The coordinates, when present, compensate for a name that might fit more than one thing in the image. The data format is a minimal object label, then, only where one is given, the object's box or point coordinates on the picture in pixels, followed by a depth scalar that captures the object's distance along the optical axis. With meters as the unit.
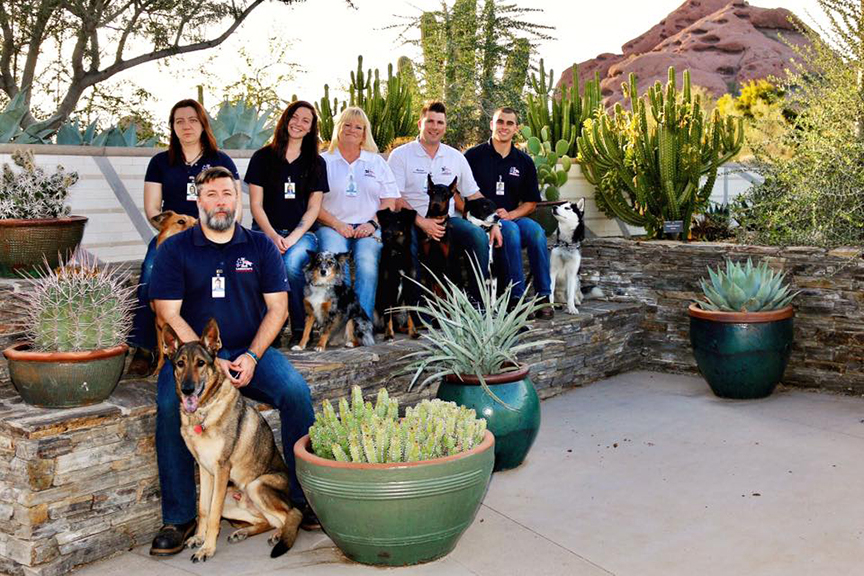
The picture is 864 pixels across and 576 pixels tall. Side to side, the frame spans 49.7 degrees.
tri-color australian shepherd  5.53
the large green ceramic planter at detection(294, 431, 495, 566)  3.63
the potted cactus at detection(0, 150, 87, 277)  5.09
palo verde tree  14.84
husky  7.39
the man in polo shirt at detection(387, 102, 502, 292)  6.72
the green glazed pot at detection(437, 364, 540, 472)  4.99
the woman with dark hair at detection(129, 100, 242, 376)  5.48
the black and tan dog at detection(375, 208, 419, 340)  6.18
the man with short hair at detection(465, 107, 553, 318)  7.21
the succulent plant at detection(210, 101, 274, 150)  7.60
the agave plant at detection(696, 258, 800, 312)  6.74
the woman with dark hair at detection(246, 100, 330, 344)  5.88
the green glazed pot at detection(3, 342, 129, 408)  4.04
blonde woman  6.02
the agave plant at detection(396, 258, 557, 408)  5.08
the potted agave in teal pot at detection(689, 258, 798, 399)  6.62
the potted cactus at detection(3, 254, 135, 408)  4.05
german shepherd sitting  3.88
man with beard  4.16
